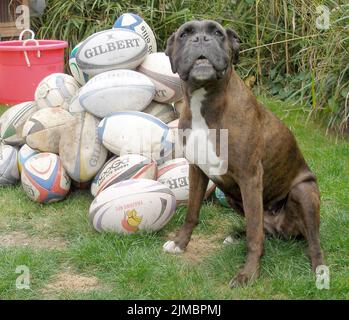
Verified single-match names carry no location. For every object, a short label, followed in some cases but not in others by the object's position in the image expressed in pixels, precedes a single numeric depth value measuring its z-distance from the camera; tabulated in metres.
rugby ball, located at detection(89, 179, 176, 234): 4.23
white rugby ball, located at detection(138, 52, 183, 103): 5.17
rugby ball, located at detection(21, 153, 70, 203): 4.91
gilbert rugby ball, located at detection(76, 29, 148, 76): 5.20
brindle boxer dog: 3.68
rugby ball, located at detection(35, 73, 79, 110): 5.49
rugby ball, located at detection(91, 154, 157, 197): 4.62
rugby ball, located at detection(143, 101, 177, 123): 5.23
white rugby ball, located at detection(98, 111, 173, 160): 4.80
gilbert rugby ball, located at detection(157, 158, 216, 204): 4.74
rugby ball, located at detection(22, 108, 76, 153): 5.12
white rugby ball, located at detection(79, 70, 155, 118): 4.92
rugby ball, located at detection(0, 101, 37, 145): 5.51
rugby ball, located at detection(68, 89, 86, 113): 5.23
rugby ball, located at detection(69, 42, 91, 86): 5.46
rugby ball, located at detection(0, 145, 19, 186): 5.31
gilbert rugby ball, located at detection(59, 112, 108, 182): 4.89
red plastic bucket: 7.54
